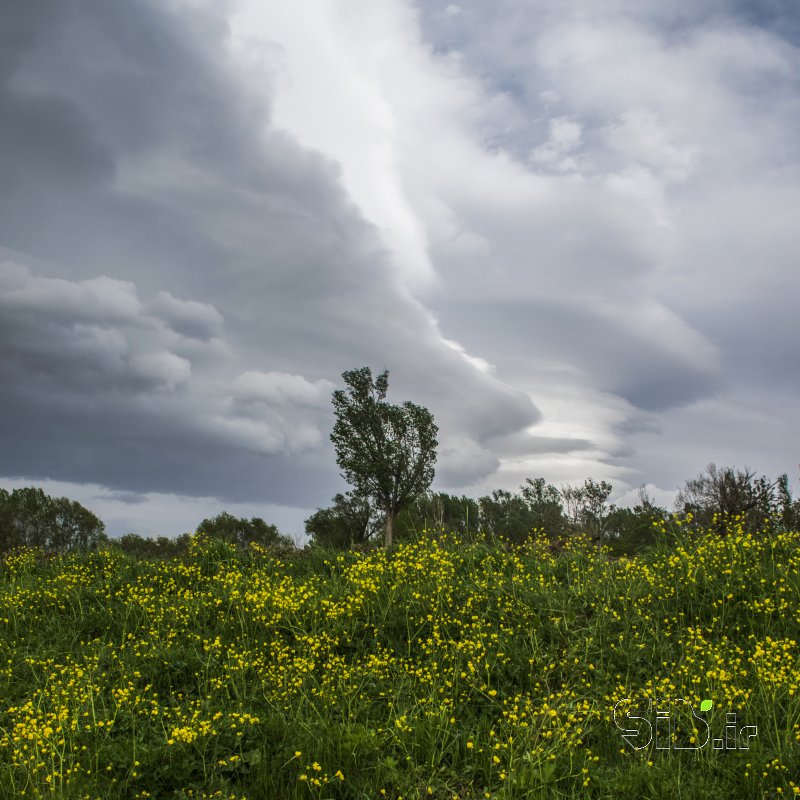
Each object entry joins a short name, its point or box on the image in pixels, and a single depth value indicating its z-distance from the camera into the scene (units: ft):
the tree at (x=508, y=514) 155.84
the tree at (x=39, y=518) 165.89
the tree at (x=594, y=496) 147.57
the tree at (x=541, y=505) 164.14
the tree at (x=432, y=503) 136.04
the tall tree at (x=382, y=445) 158.10
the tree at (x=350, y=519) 158.61
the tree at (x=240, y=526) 187.10
